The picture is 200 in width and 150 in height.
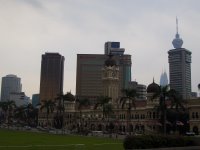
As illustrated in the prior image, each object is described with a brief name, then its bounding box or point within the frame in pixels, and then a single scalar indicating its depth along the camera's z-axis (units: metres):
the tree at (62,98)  139.62
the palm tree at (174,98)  78.25
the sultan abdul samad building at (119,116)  104.88
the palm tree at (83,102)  127.06
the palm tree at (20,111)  187.12
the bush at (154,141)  28.98
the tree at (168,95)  77.64
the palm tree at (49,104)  143.62
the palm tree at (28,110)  185.80
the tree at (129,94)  94.06
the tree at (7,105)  180.12
